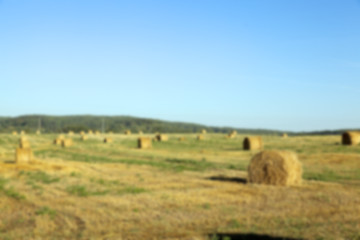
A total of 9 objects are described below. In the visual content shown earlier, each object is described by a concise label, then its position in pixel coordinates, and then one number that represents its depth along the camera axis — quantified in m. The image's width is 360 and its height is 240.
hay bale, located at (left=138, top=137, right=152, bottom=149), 49.73
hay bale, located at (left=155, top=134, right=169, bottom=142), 64.25
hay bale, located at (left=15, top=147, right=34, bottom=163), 30.72
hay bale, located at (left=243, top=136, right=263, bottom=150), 42.34
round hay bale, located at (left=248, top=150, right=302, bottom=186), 18.73
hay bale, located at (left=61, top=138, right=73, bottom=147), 54.41
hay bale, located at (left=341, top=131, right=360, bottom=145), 41.19
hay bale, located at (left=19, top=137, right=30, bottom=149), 49.91
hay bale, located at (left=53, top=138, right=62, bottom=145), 60.14
